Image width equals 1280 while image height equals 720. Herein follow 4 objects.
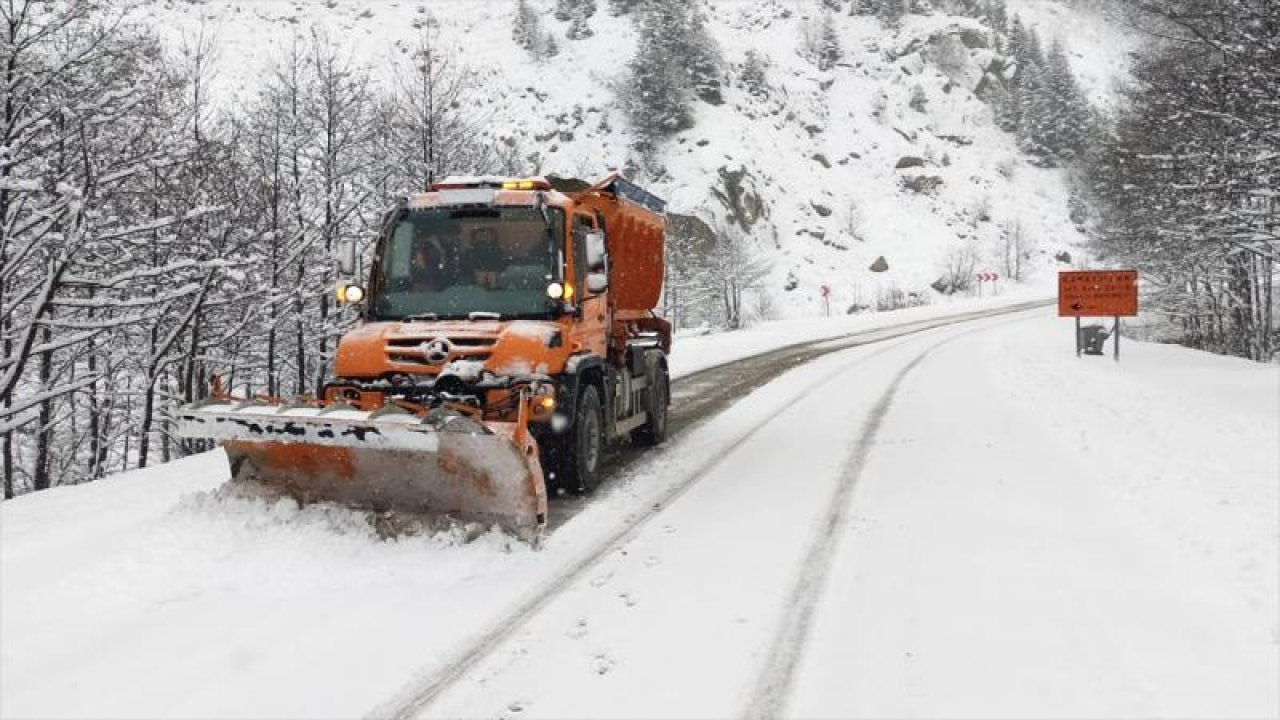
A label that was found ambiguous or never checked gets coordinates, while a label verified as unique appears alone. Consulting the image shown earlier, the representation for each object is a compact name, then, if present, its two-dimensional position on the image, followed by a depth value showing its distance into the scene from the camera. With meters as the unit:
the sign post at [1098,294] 19.16
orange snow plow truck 5.54
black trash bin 20.98
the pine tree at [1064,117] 71.62
